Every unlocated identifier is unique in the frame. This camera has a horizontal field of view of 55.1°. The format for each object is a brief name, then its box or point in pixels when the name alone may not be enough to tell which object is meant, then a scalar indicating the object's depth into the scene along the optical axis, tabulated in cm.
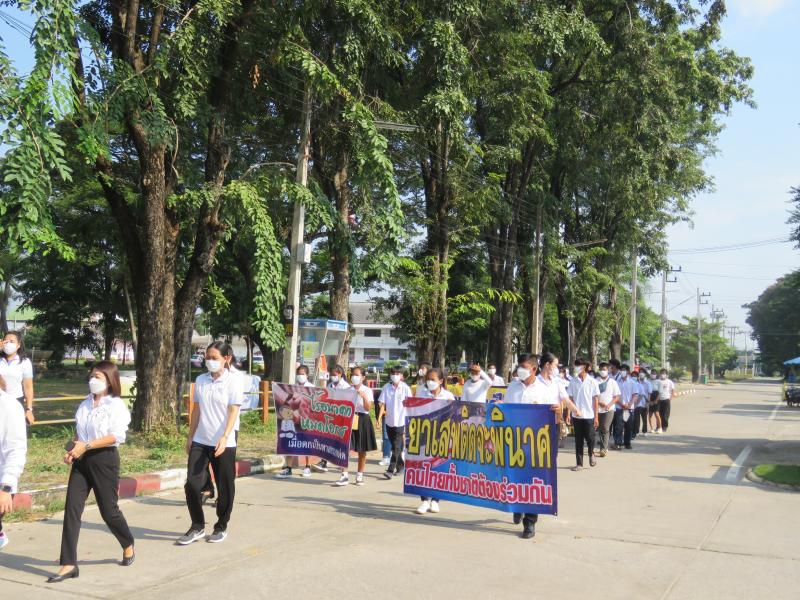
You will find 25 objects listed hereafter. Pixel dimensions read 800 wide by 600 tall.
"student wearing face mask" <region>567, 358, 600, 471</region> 1382
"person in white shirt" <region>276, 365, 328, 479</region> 1229
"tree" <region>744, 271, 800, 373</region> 10150
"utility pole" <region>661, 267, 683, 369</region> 6324
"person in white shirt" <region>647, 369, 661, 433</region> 2089
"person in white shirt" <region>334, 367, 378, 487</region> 1206
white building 9725
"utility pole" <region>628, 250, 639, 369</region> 4156
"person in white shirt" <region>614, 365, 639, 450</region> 1670
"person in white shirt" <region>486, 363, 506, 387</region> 1594
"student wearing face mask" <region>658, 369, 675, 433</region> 2073
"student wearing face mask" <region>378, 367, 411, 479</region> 1220
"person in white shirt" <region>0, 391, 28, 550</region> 607
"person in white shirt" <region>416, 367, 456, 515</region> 1150
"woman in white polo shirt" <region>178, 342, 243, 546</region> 746
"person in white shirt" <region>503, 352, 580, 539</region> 901
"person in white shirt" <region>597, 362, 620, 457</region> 1538
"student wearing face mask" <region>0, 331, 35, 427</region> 1030
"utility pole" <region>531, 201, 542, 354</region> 3010
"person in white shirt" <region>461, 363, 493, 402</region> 1234
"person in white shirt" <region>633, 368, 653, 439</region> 1855
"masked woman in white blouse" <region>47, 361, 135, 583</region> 622
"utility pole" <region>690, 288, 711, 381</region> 9346
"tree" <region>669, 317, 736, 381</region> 10525
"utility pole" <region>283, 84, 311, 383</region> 1418
